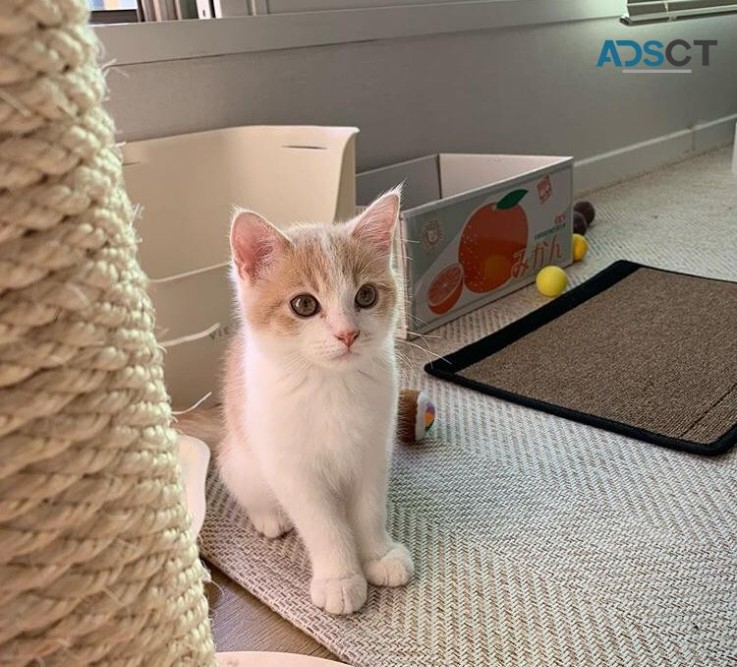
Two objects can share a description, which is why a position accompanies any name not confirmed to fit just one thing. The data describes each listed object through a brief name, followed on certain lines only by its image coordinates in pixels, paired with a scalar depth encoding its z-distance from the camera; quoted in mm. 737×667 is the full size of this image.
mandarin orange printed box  1480
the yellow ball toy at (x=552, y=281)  1677
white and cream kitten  814
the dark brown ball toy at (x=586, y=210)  2162
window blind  2576
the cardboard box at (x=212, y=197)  1236
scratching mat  1171
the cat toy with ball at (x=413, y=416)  1139
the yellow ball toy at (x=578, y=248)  1883
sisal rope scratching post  375
